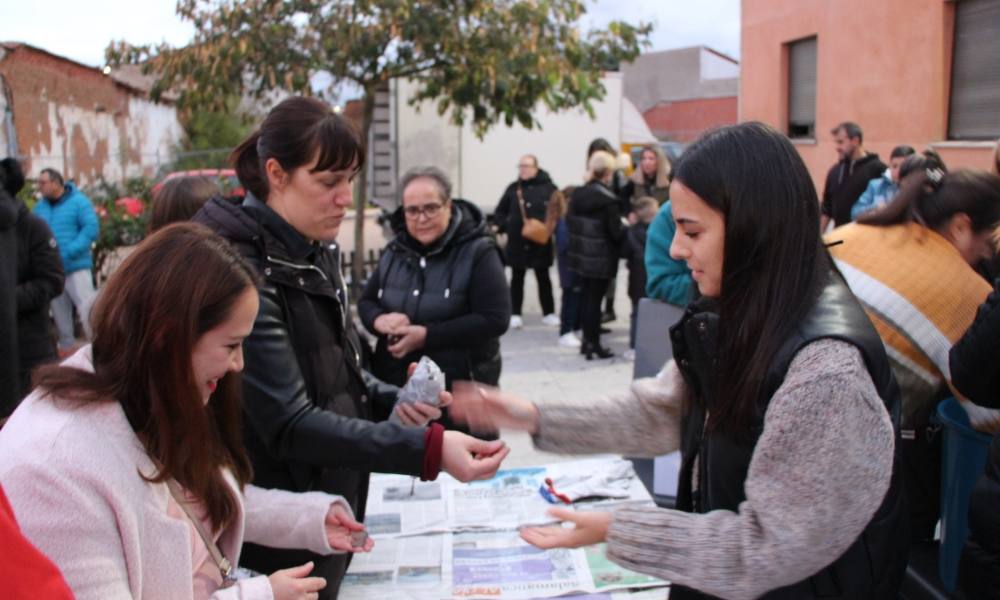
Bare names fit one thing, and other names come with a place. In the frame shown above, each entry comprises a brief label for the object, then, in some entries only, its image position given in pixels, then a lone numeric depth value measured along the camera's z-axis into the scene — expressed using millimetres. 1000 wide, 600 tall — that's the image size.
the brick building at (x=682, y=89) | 37562
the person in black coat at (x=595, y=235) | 7758
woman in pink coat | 1334
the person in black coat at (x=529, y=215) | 8984
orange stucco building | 8297
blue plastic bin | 2363
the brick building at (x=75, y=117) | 11570
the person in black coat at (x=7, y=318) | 3588
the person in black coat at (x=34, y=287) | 4355
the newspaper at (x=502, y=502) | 2945
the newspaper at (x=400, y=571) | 2533
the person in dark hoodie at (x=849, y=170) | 7691
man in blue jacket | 7797
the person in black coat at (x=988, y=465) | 1957
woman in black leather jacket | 2139
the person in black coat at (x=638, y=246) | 7652
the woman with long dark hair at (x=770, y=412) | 1362
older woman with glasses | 3850
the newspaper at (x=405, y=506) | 2906
